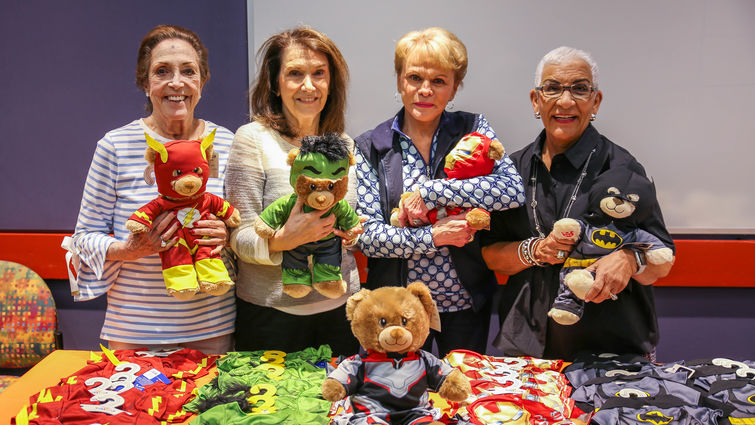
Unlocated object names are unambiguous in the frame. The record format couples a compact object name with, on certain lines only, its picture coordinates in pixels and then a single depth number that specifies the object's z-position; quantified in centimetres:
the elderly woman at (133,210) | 200
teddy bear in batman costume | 189
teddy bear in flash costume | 183
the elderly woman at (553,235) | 205
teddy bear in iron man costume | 204
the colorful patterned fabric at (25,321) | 270
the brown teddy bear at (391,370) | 147
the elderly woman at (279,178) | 203
